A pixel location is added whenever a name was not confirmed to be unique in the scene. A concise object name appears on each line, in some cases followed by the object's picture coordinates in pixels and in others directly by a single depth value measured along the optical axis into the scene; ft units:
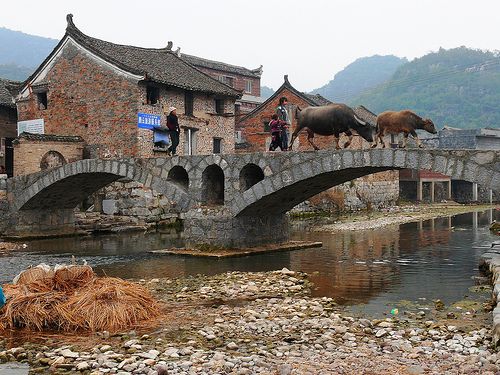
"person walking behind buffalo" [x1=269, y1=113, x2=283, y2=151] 71.97
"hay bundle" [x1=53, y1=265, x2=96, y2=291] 40.52
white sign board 124.36
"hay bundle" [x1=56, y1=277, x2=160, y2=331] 36.11
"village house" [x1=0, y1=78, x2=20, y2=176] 129.18
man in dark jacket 75.05
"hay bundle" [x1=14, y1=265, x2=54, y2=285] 40.64
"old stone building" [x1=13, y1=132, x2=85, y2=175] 105.29
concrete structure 185.68
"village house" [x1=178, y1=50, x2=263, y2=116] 180.73
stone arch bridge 56.29
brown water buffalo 59.82
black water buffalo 66.08
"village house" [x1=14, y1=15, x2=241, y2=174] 114.11
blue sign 113.80
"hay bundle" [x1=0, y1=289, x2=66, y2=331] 36.11
